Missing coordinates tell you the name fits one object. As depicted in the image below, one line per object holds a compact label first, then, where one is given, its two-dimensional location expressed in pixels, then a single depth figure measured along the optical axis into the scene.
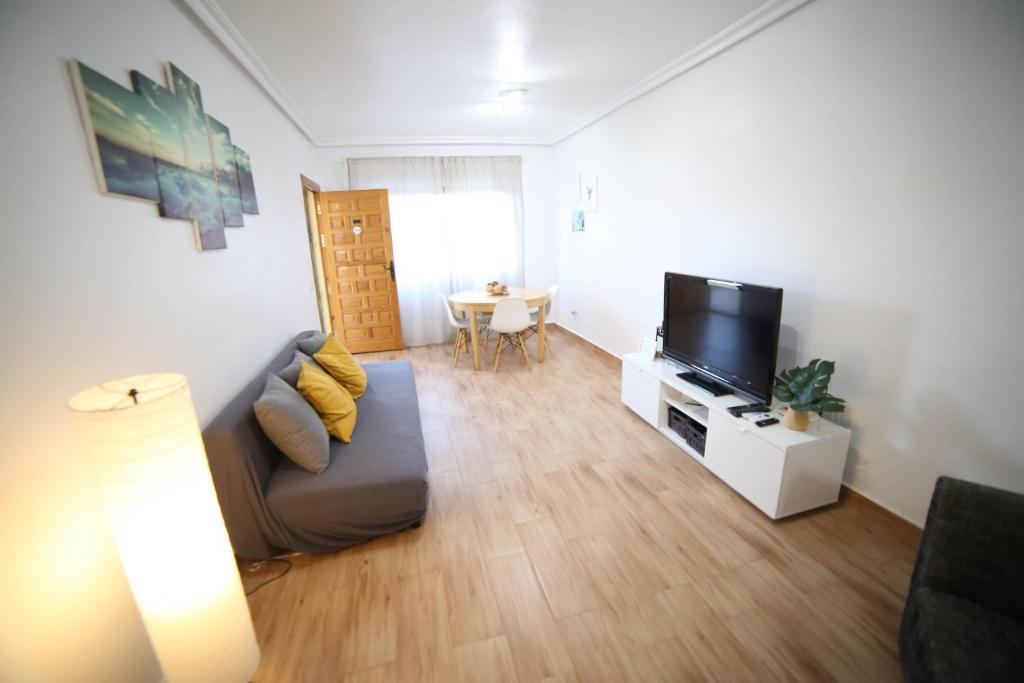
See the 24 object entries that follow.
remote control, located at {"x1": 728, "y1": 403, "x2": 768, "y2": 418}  2.29
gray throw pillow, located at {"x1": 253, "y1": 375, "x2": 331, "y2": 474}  1.90
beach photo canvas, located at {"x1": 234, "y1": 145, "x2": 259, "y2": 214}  2.54
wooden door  5.03
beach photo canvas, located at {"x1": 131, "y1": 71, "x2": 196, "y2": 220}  1.63
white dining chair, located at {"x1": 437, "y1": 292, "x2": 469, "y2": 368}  4.68
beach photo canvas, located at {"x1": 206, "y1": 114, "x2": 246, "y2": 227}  2.21
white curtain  5.27
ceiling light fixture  3.71
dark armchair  1.07
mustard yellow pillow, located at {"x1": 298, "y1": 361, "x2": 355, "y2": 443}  2.24
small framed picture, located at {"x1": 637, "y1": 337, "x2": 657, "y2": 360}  3.25
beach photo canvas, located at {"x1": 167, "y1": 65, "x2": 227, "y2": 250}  1.89
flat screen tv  2.24
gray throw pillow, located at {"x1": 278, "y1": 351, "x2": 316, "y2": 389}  2.31
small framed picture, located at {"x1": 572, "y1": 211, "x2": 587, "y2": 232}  5.11
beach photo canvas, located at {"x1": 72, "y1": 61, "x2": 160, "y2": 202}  1.30
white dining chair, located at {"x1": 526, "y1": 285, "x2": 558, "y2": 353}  4.77
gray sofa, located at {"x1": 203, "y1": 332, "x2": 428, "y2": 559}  1.74
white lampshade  1.00
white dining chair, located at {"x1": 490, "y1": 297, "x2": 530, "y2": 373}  4.16
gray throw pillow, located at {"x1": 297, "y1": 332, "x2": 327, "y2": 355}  2.93
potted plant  1.96
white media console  2.00
